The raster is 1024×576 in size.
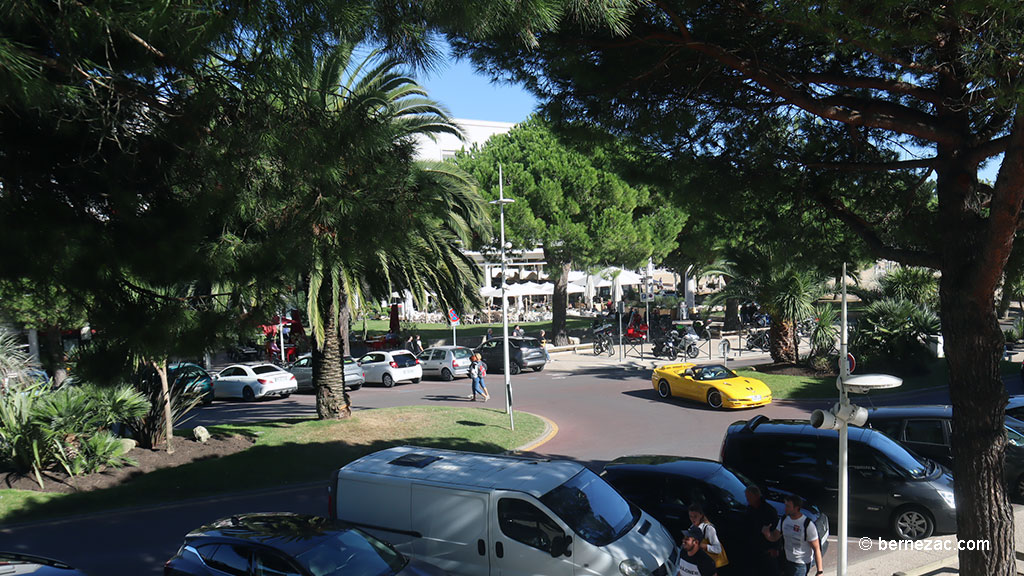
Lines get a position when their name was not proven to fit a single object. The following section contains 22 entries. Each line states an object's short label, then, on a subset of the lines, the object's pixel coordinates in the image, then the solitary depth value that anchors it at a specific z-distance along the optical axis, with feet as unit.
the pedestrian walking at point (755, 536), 26.76
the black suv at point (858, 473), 30.01
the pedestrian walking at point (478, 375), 69.87
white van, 22.34
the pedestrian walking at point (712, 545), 24.34
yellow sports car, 60.49
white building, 198.77
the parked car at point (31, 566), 21.07
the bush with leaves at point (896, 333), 71.31
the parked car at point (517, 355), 91.86
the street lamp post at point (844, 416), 21.71
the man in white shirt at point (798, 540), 24.48
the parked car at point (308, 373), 83.56
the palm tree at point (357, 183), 19.58
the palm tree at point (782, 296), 74.59
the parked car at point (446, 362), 91.09
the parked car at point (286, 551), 20.77
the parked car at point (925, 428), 35.45
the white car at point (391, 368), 87.45
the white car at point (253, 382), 79.66
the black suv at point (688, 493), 27.61
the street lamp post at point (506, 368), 56.34
